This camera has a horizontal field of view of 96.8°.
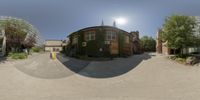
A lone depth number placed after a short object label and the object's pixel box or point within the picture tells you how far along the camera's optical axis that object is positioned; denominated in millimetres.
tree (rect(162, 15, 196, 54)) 9981
